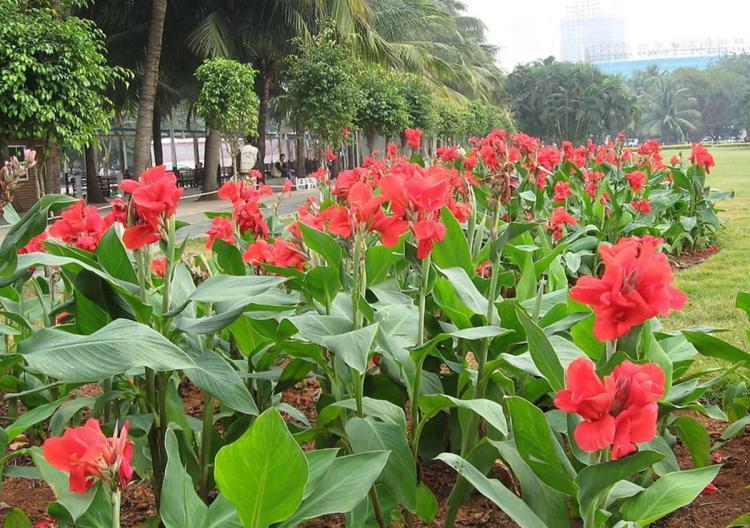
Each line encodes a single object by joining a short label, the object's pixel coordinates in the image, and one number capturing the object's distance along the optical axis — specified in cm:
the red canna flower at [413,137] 612
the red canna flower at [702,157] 605
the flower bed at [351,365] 101
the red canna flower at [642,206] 486
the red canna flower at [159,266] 237
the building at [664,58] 17450
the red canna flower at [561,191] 444
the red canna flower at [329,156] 604
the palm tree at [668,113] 7475
